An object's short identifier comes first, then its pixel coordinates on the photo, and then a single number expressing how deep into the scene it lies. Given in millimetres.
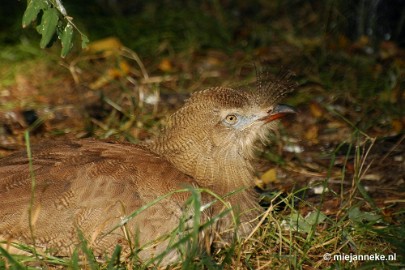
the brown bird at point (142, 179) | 7633
